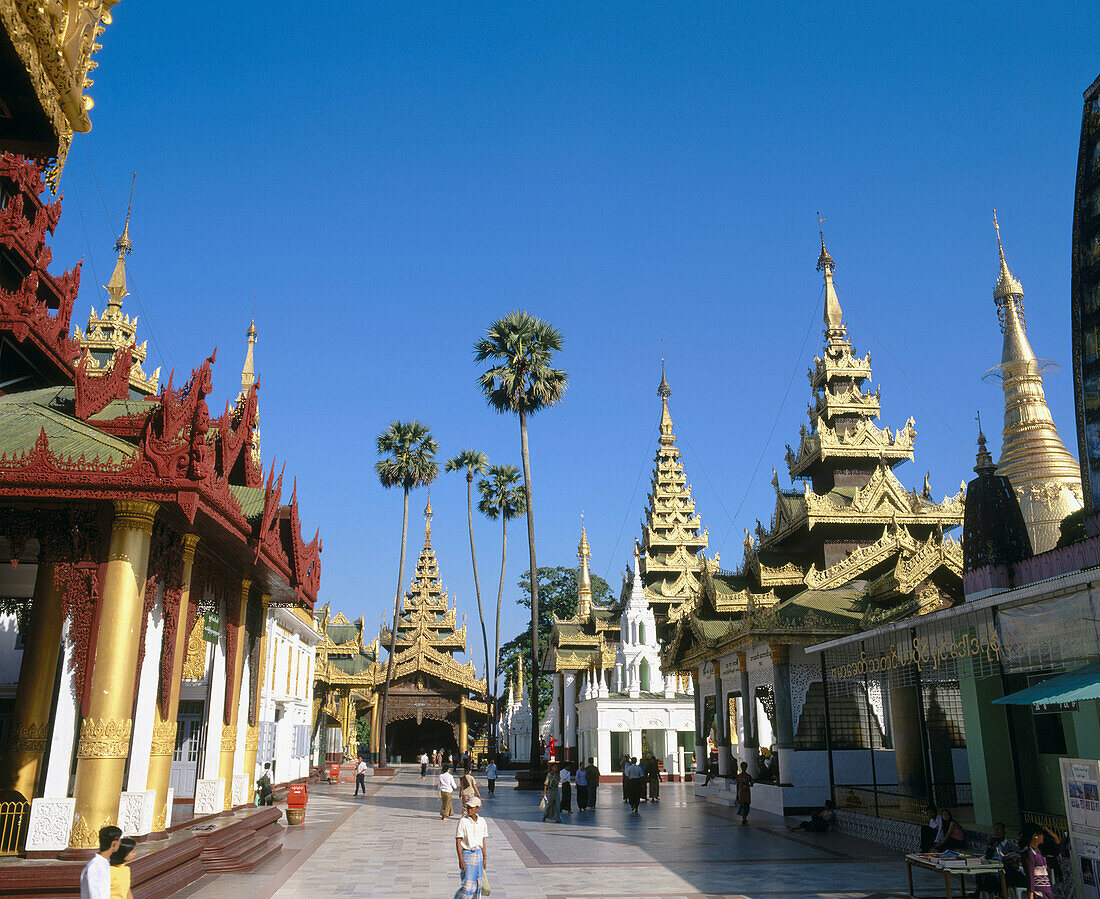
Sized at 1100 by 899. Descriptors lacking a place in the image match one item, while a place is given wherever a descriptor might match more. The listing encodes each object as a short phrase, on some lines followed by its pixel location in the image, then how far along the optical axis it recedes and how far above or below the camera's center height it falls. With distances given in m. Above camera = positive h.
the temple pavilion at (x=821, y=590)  20.64 +2.86
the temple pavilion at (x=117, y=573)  11.68 +2.00
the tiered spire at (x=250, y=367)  43.84 +16.42
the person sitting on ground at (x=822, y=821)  18.31 -2.34
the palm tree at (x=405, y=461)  51.50 +13.82
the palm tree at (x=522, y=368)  34.84 +12.97
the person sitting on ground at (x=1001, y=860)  10.02 -1.75
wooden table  9.81 -1.78
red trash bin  20.06 -2.20
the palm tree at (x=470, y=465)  57.25 +15.35
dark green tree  73.94 +8.67
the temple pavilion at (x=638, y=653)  41.12 +2.67
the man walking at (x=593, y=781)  25.23 -2.12
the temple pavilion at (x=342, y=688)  51.81 +1.07
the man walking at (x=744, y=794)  20.61 -2.04
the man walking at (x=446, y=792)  21.44 -2.06
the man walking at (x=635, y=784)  23.48 -2.06
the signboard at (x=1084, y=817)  9.26 -1.17
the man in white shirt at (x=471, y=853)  8.77 -1.44
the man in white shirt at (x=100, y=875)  6.13 -1.14
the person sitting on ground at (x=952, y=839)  11.91 -1.76
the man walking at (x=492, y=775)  30.17 -2.33
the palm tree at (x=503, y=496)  53.56 +12.31
